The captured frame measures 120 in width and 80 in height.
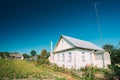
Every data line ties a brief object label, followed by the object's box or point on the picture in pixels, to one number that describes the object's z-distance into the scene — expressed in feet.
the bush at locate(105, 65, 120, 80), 21.94
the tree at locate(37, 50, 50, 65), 57.22
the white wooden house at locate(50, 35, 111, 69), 49.67
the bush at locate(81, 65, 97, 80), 23.90
